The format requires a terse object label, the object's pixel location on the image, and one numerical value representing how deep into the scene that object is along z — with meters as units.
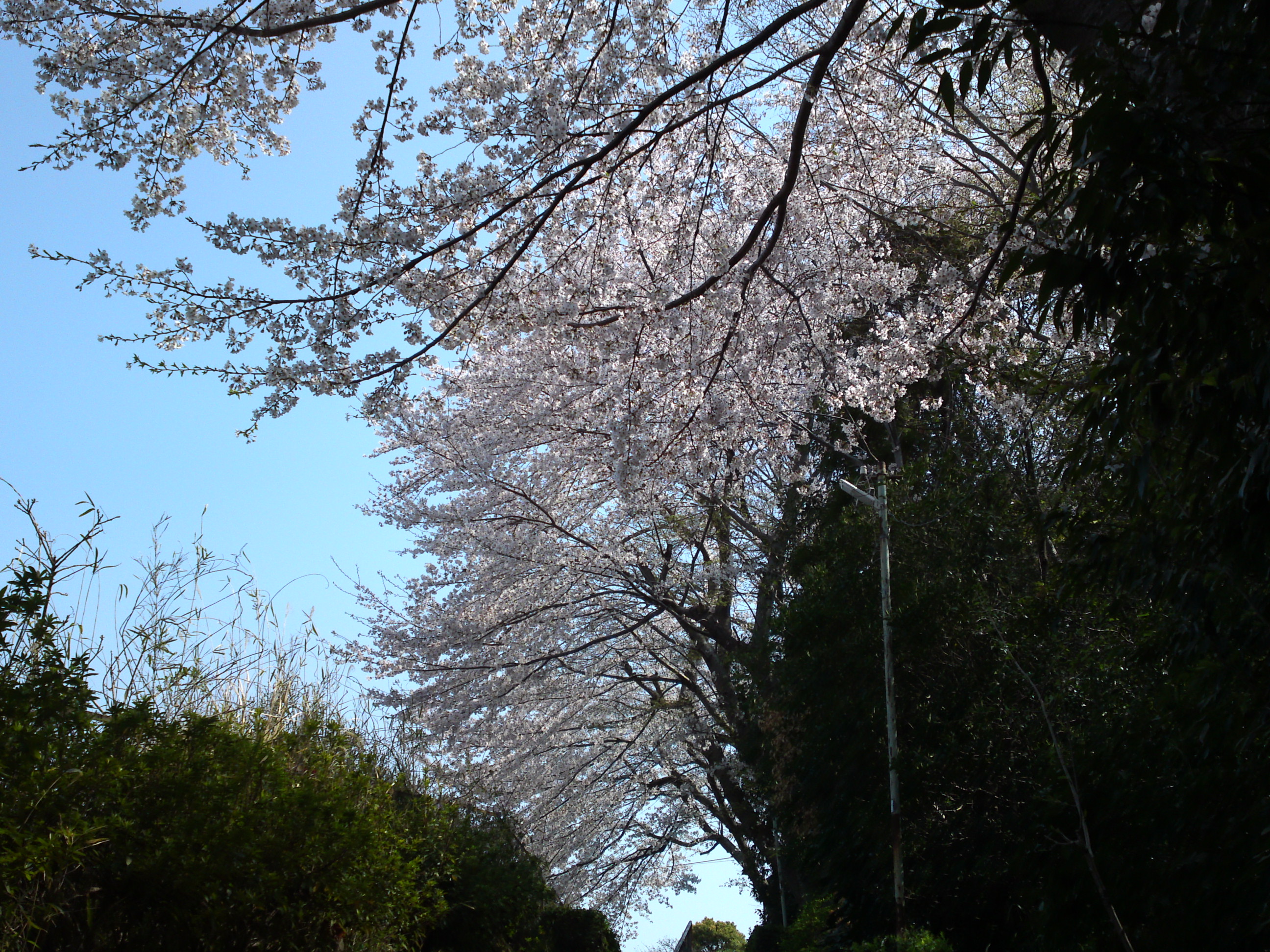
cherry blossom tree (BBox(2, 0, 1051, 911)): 5.73
